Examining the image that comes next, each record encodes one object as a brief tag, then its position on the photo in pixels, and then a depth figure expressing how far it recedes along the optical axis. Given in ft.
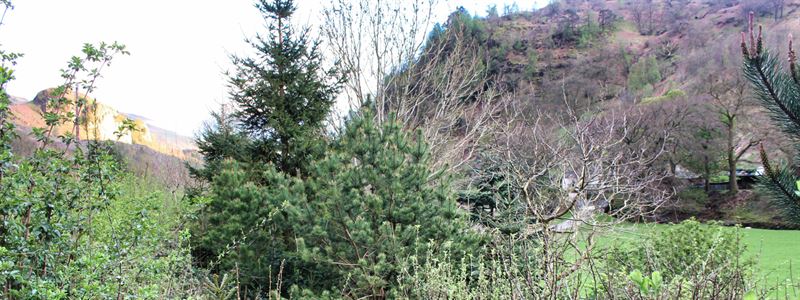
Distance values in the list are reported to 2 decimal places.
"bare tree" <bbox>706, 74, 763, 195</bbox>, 81.82
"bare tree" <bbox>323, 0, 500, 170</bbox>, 40.27
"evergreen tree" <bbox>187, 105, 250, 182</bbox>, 30.83
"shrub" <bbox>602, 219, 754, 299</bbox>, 19.53
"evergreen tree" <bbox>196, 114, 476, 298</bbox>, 15.83
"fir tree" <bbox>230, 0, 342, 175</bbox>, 29.55
